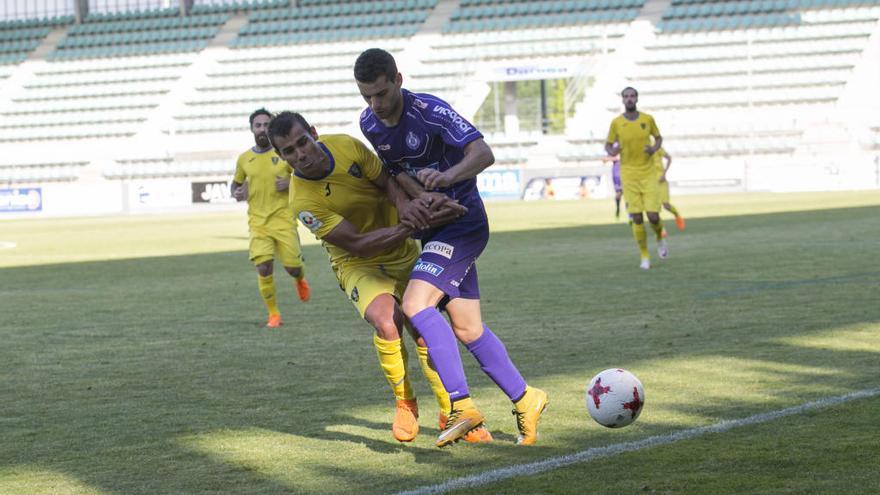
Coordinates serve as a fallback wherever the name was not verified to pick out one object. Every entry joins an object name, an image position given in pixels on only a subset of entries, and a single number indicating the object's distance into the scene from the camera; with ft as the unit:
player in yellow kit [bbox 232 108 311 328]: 78.33
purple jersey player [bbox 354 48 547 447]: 37.83
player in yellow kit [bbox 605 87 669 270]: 107.04
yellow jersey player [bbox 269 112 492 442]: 38.93
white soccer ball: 38.47
